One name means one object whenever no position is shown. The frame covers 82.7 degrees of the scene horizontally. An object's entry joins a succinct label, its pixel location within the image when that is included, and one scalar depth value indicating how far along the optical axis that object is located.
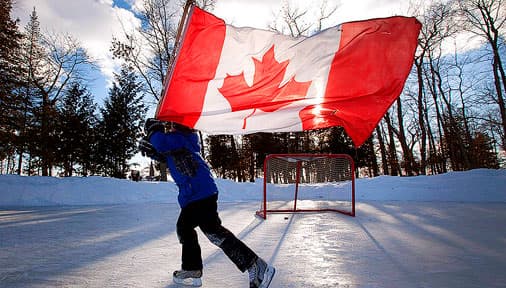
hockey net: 7.49
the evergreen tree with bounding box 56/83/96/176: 22.11
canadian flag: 2.90
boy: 2.15
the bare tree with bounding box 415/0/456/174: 17.94
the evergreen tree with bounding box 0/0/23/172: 14.84
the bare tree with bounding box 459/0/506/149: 15.62
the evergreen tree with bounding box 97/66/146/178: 22.91
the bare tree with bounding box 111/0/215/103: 17.17
